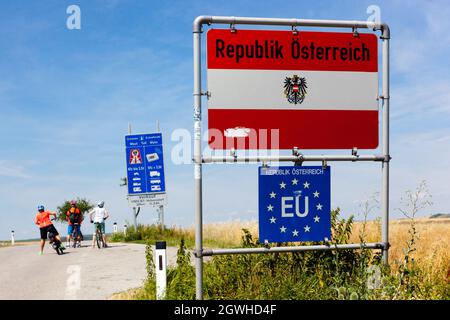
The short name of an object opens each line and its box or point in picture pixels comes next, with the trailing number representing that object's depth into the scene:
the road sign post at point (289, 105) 8.02
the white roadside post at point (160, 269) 7.75
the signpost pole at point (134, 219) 28.46
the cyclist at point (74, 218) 24.80
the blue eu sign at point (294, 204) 8.22
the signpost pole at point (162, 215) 28.44
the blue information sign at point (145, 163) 27.53
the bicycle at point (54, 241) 20.95
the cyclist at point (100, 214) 23.08
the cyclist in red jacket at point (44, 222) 21.20
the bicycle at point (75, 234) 24.87
